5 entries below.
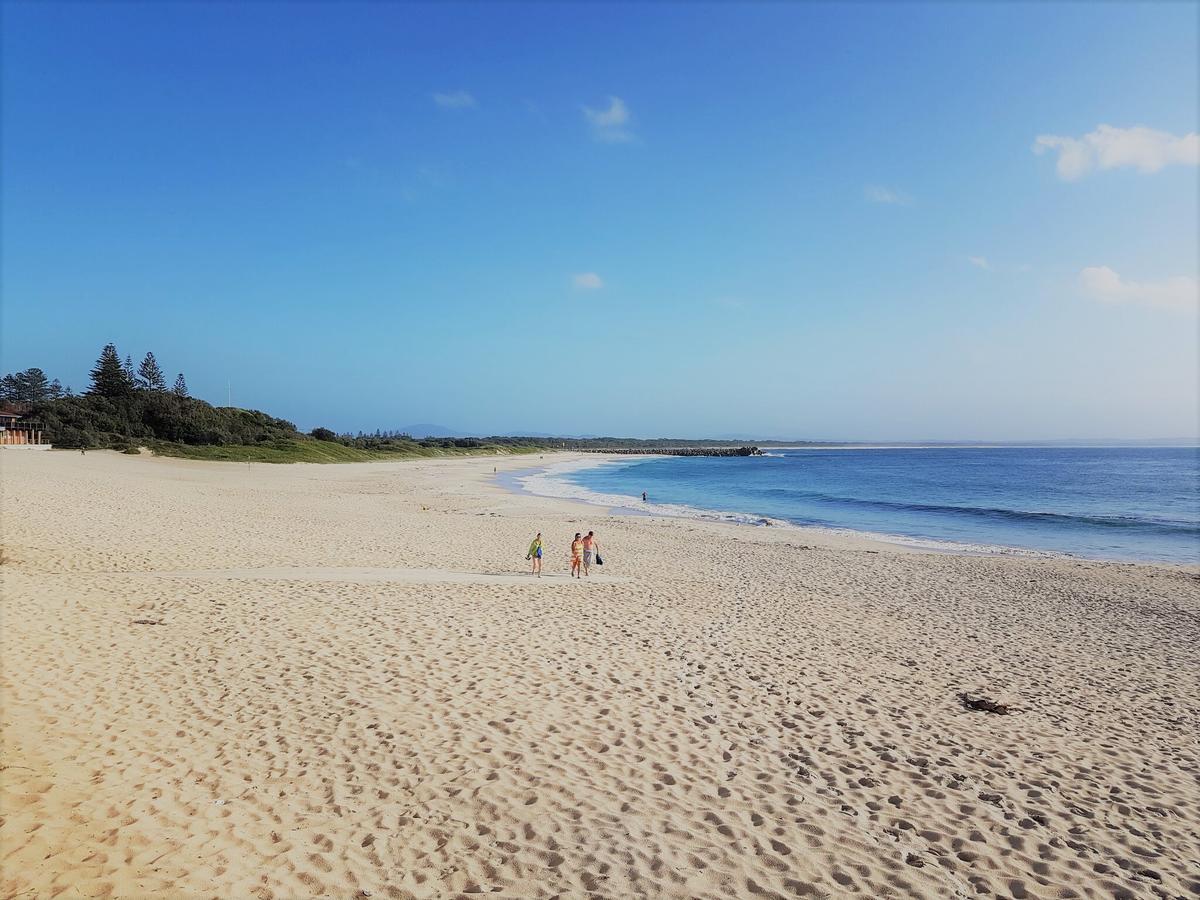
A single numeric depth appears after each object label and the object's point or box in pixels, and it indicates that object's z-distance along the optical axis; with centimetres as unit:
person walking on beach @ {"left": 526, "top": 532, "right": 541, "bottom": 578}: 1675
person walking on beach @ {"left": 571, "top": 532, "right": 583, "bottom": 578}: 1655
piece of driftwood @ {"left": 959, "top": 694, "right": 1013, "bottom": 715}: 850
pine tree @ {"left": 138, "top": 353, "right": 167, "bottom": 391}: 9712
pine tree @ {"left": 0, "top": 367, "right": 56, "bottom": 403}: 10844
